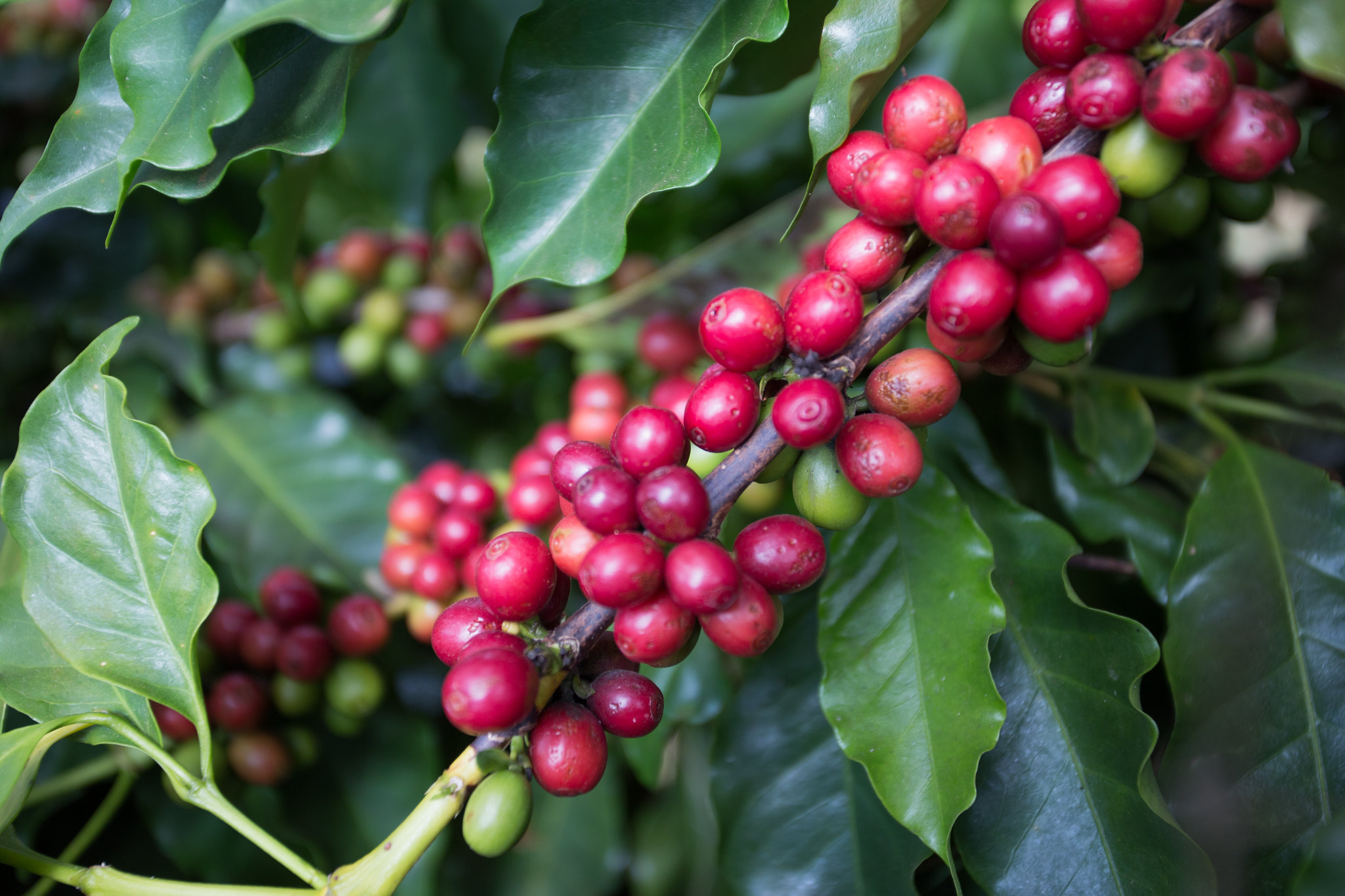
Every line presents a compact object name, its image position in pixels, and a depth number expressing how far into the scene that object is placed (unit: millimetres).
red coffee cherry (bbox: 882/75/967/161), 356
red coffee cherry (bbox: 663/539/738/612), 334
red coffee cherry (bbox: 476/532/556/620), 346
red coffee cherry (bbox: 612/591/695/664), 340
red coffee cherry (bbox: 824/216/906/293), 357
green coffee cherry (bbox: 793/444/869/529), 353
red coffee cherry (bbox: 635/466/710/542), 337
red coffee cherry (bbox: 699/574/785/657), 340
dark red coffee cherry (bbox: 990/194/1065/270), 334
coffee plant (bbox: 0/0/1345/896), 347
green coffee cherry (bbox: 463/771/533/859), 342
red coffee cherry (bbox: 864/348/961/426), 349
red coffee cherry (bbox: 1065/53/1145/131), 348
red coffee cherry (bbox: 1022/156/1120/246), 341
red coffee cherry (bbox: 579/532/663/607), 335
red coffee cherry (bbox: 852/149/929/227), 349
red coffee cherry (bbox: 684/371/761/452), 349
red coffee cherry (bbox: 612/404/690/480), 347
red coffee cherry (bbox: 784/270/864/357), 348
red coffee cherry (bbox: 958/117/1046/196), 348
